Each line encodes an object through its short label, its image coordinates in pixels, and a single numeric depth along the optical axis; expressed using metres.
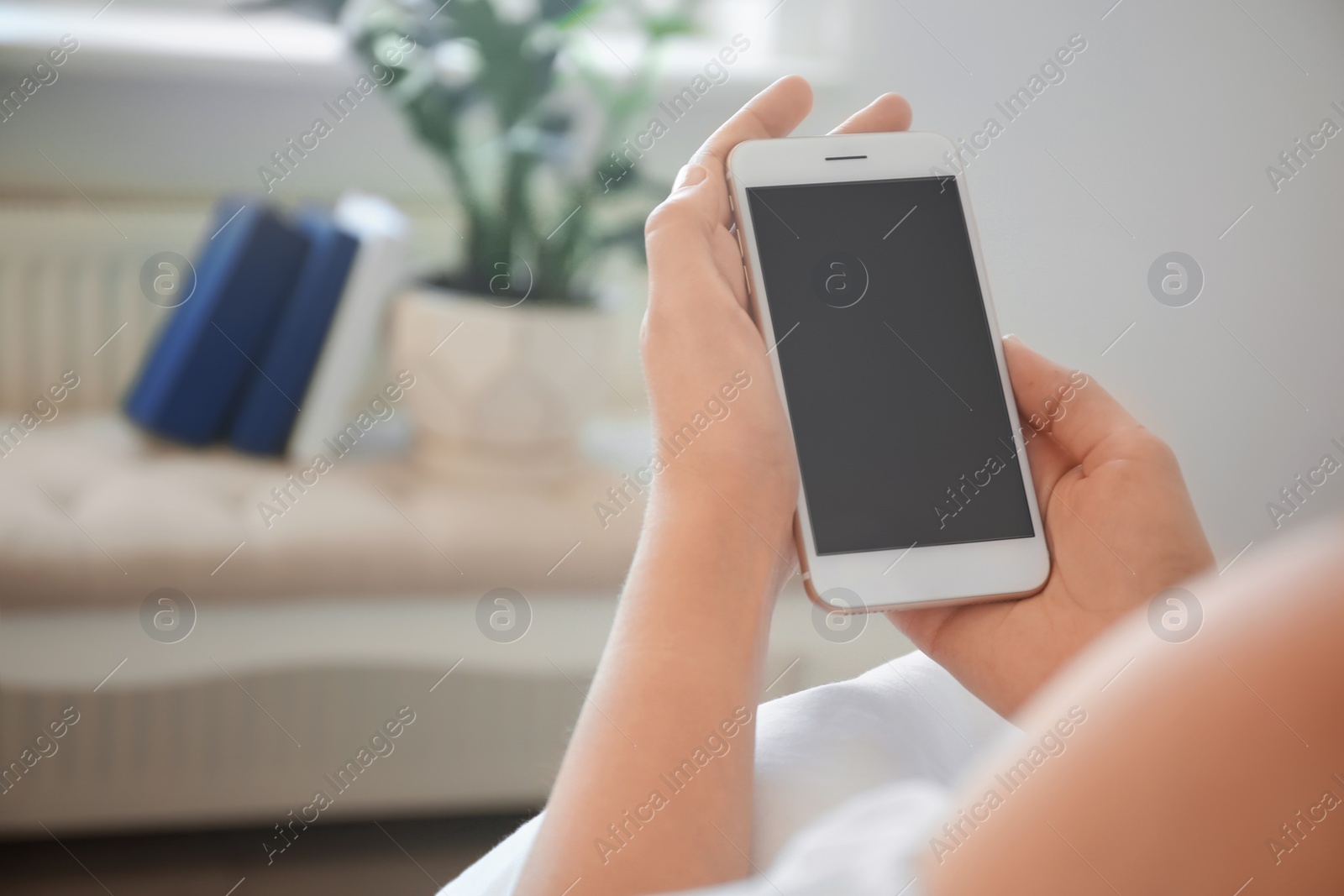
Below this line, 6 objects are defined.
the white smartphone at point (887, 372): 0.80
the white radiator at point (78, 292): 1.38
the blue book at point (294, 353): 1.21
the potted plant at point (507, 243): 1.19
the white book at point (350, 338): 1.21
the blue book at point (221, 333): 1.20
